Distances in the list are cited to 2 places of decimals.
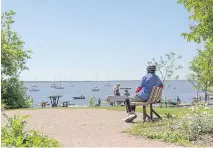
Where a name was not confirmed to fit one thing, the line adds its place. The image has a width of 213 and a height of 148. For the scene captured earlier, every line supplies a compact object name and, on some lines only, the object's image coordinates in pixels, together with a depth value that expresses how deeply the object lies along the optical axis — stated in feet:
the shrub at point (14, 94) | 76.43
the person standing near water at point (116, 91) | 77.04
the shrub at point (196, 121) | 27.45
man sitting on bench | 37.11
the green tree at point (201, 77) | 142.28
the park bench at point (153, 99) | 36.19
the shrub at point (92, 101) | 119.00
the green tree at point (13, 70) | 77.77
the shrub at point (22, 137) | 16.74
